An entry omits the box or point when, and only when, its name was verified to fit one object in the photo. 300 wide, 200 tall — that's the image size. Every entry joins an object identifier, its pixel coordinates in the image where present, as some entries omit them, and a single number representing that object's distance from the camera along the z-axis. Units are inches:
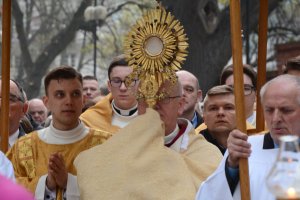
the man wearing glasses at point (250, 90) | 409.5
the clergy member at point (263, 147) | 263.8
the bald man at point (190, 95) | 445.6
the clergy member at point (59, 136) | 345.9
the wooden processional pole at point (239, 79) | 263.9
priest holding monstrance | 295.1
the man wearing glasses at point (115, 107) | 402.7
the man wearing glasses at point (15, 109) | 399.1
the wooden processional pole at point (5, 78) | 363.6
